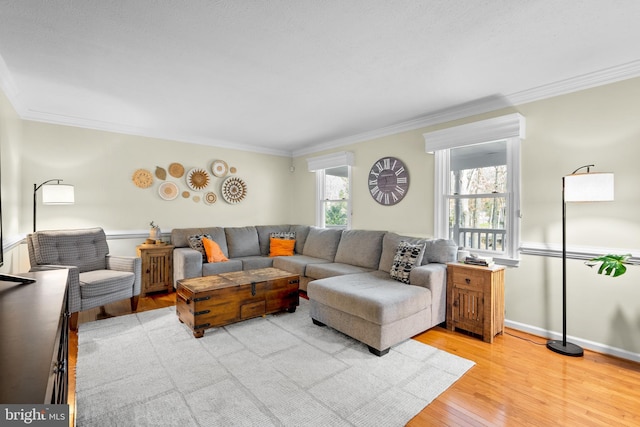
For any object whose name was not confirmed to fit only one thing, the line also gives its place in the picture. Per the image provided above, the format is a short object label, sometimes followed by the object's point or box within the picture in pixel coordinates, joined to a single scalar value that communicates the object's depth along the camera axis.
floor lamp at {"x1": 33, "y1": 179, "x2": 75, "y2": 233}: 3.36
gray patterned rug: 1.75
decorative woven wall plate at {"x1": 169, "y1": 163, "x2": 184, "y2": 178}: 4.68
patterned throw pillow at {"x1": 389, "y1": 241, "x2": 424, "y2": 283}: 3.11
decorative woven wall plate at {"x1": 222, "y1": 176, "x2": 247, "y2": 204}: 5.21
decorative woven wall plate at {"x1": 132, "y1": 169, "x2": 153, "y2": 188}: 4.38
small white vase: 4.36
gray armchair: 2.96
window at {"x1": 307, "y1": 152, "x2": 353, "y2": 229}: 4.86
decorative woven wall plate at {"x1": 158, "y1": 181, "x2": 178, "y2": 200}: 4.58
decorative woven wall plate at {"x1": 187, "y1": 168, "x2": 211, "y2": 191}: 4.85
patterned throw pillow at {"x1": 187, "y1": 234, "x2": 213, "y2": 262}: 4.25
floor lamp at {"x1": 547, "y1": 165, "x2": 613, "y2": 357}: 2.33
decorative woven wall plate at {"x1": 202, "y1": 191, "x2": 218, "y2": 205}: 5.03
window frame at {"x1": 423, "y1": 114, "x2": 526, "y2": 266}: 2.97
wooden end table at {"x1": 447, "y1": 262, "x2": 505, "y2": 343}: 2.77
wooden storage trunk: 2.79
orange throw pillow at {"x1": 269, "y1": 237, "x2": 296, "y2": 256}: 4.94
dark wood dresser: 0.66
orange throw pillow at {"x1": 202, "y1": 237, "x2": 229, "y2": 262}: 4.23
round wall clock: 4.05
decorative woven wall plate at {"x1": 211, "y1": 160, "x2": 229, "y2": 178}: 5.06
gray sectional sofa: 2.55
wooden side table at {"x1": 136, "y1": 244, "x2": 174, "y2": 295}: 4.07
